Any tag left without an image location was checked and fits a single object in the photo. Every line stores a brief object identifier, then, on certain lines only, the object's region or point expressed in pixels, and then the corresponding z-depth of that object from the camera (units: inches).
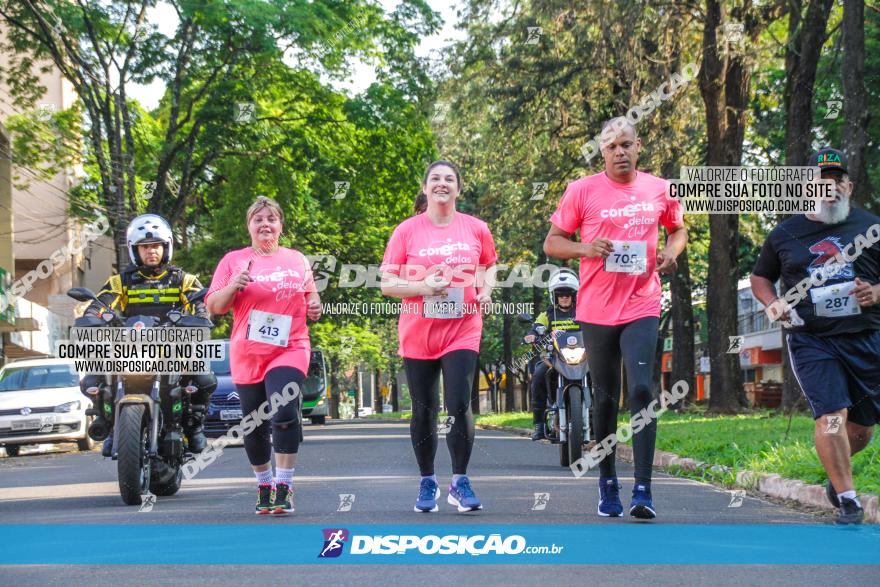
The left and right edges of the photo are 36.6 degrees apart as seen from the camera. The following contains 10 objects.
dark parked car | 935.0
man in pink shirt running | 301.1
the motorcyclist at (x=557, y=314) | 550.0
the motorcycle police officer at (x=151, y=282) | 391.2
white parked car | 874.1
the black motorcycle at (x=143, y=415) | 370.6
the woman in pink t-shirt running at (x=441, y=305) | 319.9
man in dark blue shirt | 299.0
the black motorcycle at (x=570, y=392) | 513.0
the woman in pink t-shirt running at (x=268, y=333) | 335.3
